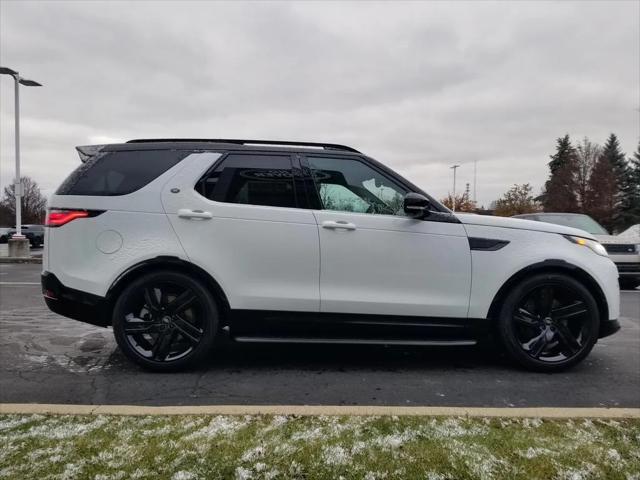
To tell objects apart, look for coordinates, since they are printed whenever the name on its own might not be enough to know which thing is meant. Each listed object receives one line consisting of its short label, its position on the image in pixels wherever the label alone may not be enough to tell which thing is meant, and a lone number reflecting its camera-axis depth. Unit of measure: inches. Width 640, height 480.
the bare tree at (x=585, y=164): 1721.7
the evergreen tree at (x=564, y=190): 1724.9
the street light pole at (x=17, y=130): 674.2
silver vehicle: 379.2
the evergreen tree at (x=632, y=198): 2001.7
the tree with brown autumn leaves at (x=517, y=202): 1686.8
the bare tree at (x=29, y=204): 2719.0
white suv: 143.3
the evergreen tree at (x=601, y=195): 1658.5
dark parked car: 1267.2
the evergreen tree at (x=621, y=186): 1824.9
